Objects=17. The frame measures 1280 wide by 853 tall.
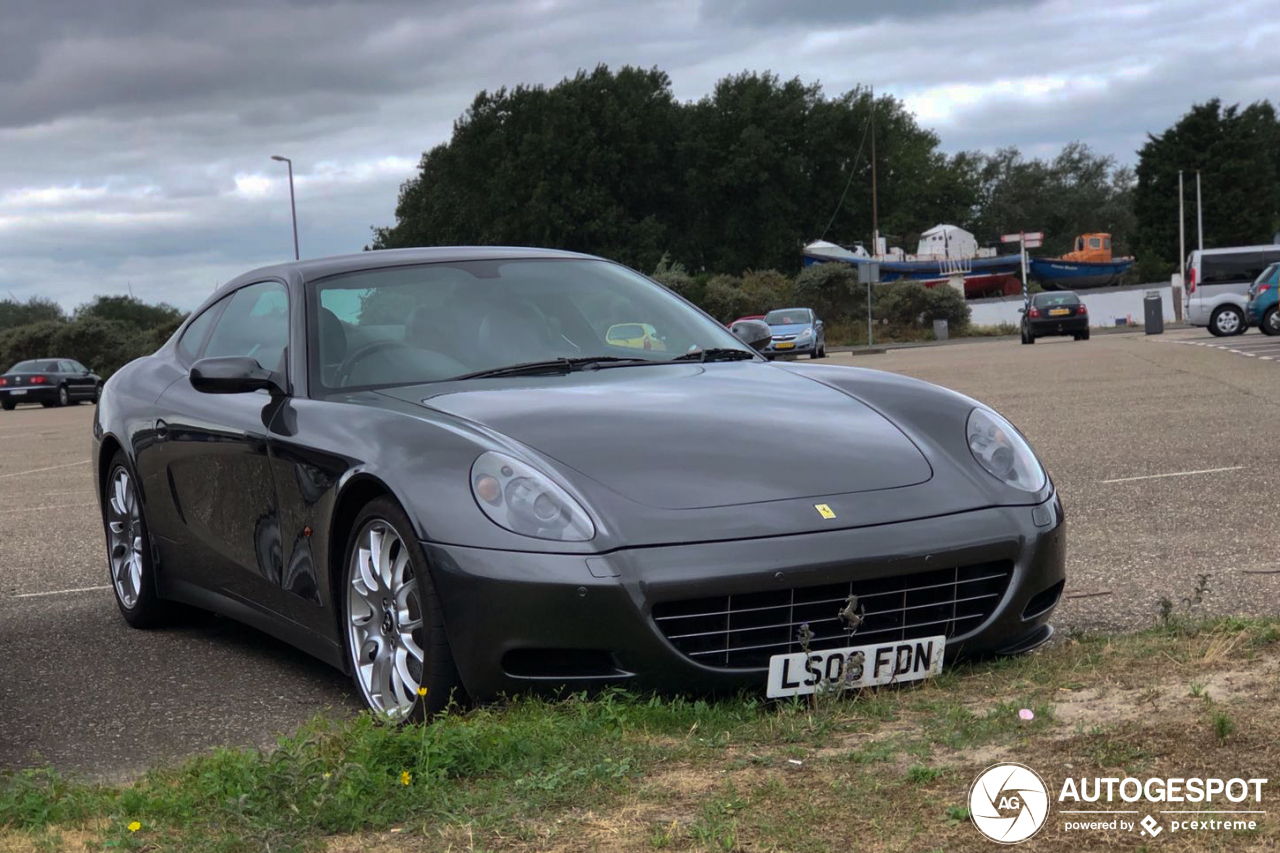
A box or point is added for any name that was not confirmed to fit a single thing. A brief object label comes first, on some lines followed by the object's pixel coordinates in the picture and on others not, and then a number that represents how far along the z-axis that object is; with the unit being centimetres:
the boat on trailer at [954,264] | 8462
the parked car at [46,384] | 4044
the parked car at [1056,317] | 4175
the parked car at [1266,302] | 3234
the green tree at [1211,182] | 8581
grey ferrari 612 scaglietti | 372
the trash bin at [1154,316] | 4281
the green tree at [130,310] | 11252
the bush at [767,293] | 5736
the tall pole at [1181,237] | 8106
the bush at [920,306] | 5428
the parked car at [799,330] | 3969
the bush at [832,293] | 5522
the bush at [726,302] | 5759
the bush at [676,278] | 6161
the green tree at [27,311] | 12062
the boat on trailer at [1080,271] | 9094
